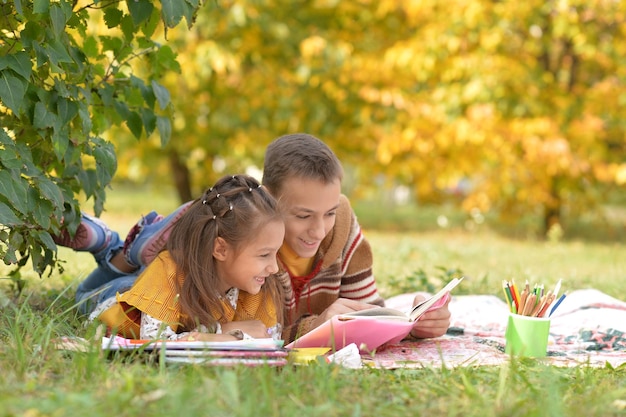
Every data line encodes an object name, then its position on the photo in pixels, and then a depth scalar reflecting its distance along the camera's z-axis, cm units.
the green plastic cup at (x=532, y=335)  274
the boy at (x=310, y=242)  286
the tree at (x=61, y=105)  253
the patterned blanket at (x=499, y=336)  266
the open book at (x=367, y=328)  256
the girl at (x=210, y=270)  263
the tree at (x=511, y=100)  779
